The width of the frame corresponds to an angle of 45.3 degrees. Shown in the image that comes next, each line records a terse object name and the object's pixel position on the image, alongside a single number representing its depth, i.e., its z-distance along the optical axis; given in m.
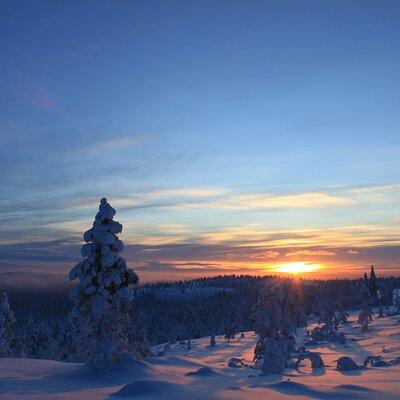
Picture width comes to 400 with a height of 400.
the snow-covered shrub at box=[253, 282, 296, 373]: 42.25
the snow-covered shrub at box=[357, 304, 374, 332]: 82.50
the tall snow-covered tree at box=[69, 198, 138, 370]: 23.58
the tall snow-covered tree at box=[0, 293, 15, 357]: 58.56
